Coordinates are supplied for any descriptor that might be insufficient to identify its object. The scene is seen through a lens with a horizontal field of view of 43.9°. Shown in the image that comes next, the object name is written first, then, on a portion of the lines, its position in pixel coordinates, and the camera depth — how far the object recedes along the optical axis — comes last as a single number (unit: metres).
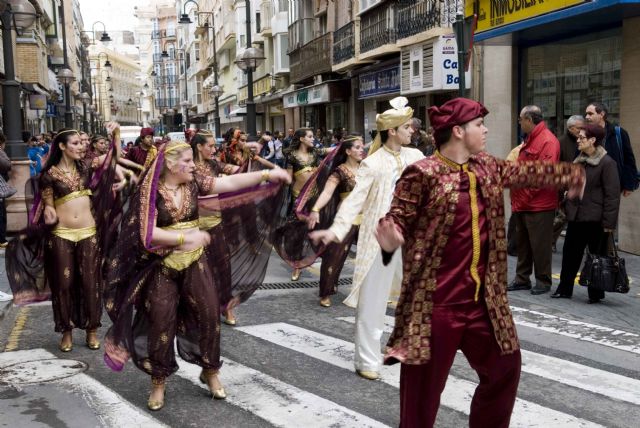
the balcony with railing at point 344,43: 24.84
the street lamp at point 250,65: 21.72
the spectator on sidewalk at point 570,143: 9.31
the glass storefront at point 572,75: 12.45
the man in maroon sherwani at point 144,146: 12.97
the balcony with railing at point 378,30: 21.16
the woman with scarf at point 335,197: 7.61
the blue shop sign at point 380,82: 21.78
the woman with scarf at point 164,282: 5.19
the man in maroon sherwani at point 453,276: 3.81
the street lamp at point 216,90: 40.94
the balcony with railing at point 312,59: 28.53
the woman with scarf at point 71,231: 6.78
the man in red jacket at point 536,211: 8.55
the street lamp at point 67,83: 32.48
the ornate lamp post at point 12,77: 13.27
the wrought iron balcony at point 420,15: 17.45
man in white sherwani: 5.79
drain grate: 9.52
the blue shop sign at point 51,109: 39.72
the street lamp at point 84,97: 45.66
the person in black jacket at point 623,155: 9.22
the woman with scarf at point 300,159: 10.70
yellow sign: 11.58
